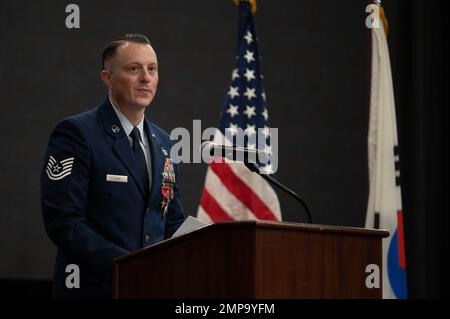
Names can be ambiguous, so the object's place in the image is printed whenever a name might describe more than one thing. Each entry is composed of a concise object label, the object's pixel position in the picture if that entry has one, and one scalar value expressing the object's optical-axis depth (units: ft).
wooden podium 13.37
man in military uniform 17.89
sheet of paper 16.44
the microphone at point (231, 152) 16.67
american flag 31.37
